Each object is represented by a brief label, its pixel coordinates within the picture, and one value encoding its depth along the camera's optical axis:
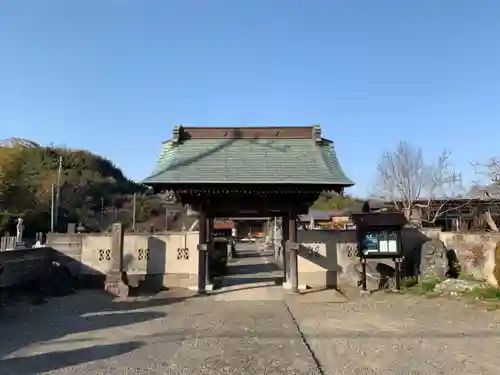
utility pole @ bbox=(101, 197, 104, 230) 55.21
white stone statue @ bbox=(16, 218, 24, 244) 27.04
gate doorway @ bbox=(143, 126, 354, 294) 12.43
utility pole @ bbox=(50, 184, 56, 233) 41.44
